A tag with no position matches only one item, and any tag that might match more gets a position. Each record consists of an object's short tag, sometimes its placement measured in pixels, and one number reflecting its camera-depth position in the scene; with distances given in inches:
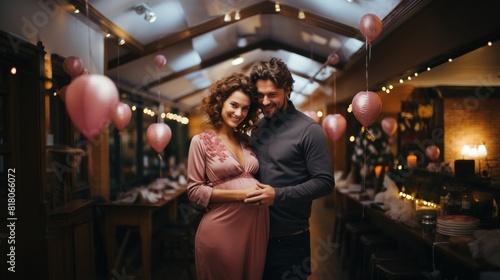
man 84.9
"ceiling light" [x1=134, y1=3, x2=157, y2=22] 179.5
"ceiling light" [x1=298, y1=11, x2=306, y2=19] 212.4
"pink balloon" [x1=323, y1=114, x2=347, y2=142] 214.7
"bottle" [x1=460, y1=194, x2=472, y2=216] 137.6
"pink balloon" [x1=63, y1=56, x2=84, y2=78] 147.6
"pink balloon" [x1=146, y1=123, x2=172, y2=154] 172.1
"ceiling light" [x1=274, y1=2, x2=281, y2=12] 213.9
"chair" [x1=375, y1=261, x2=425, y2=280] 125.2
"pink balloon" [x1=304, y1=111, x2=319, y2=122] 270.9
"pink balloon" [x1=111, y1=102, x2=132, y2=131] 168.6
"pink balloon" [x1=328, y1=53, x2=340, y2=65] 245.0
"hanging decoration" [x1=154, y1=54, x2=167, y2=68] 221.6
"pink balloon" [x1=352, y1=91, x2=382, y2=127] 135.1
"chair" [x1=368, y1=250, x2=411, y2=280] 140.7
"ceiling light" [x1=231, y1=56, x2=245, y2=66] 339.9
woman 82.4
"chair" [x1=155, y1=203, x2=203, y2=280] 186.1
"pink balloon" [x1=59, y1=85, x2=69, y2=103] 140.0
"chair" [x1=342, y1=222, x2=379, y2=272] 191.6
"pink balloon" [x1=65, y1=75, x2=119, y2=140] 77.9
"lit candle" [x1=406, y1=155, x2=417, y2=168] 206.1
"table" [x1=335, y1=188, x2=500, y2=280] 100.0
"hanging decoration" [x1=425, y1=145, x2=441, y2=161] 187.3
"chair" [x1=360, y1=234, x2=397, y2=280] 174.2
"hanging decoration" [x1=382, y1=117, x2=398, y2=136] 249.4
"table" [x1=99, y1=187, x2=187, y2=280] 177.5
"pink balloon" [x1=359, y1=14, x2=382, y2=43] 146.9
